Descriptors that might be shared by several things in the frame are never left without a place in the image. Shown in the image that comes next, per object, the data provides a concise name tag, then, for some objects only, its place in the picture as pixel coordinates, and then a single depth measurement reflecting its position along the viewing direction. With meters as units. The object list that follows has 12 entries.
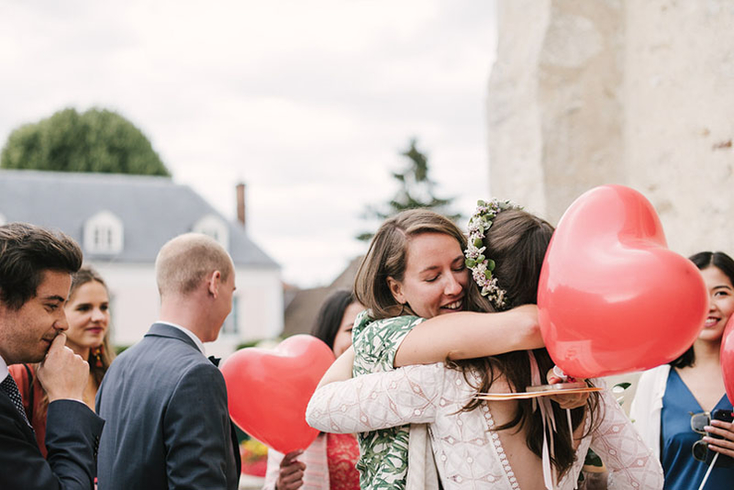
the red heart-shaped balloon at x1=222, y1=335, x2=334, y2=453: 2.54
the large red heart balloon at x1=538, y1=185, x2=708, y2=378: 1.36
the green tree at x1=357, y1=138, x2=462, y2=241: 28.33
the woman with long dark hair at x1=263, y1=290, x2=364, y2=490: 2.76
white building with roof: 24.39
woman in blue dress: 2.58
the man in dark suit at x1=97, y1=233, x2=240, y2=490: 2.00
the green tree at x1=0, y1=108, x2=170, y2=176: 29.77
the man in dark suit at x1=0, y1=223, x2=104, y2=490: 1.60
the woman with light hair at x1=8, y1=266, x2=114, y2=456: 3.29
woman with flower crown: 1.65
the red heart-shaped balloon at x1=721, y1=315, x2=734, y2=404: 2.16
